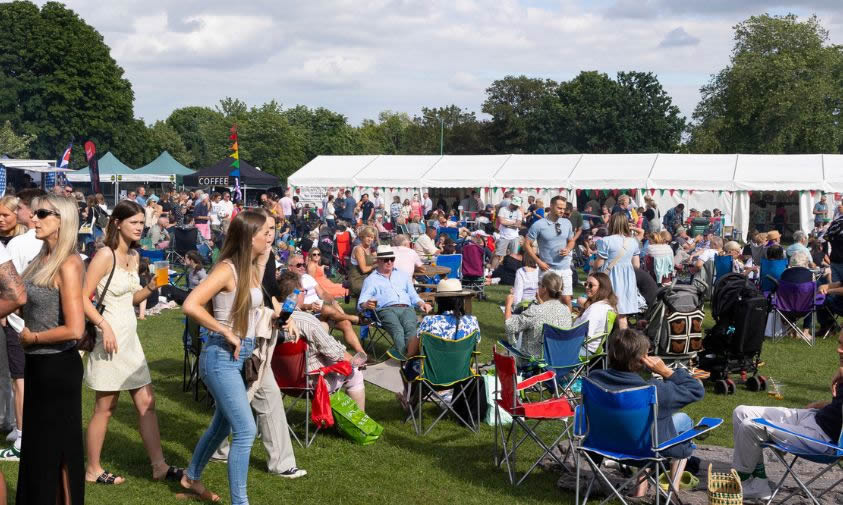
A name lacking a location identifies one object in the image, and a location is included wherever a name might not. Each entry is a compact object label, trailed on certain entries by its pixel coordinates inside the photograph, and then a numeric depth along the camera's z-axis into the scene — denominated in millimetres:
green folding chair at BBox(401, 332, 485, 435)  6145
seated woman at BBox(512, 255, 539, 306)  9617
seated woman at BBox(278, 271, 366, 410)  5926
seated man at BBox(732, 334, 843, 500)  4664
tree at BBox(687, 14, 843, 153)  47688
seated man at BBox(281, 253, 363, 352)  7594
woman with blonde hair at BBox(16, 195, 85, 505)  3705
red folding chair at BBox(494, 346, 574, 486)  5145
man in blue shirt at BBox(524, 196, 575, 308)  9312
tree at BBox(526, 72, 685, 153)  55906
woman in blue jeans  4184
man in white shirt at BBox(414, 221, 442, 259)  13486
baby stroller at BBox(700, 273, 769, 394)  7809
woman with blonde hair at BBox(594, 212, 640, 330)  8523
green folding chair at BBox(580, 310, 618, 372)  6920
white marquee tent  23172
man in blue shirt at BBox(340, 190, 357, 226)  23125
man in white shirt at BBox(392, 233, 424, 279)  10180
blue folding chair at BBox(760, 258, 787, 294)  10514
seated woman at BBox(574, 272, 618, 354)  7312
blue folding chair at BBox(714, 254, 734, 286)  12562
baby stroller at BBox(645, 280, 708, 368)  7316
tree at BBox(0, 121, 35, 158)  42188
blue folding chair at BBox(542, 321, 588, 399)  6773
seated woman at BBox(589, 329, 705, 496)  4578
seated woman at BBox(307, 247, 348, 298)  9641
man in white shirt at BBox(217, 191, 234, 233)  17906
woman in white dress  4699
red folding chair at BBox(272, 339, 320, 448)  5785
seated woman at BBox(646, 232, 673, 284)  11469
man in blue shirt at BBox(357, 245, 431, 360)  8195
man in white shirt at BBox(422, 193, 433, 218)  25628
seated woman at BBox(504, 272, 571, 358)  7023
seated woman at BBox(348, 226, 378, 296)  10297
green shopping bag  5949
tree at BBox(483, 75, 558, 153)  61038
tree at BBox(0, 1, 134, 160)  48219
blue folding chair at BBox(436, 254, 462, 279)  12516
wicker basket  4410
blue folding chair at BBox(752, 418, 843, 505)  4434
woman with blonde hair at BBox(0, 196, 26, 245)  5477
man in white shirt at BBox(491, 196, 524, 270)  14874
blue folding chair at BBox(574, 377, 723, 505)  4430
